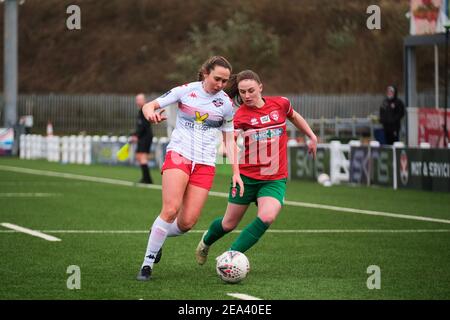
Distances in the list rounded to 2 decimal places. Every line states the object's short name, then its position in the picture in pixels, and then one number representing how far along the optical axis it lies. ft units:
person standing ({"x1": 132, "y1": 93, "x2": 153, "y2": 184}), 92.32
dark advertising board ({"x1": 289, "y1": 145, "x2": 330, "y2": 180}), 95.20
